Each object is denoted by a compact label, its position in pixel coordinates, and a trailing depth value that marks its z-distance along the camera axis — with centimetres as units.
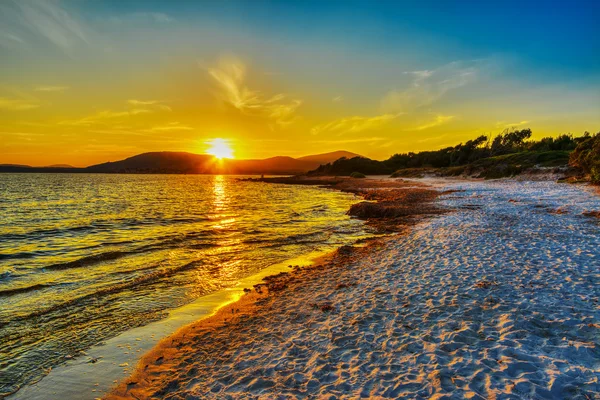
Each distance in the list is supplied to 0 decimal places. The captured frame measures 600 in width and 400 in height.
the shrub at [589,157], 3497
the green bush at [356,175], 11015
